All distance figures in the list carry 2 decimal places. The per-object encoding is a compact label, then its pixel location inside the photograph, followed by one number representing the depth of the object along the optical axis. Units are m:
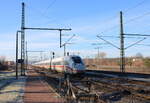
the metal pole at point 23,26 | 42.44
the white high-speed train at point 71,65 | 38.44
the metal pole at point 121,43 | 39.06
